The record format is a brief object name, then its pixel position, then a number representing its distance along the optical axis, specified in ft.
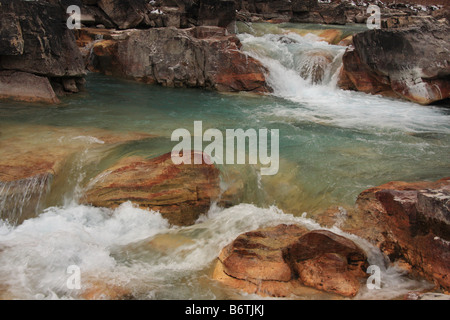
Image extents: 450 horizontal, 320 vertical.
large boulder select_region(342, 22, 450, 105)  30.78
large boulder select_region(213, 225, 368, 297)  10.85
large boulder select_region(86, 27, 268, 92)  35.37
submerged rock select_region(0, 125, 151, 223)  14.66
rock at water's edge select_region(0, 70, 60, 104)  25.84
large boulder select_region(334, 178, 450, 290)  11.27
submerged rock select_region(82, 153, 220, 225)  15.61
